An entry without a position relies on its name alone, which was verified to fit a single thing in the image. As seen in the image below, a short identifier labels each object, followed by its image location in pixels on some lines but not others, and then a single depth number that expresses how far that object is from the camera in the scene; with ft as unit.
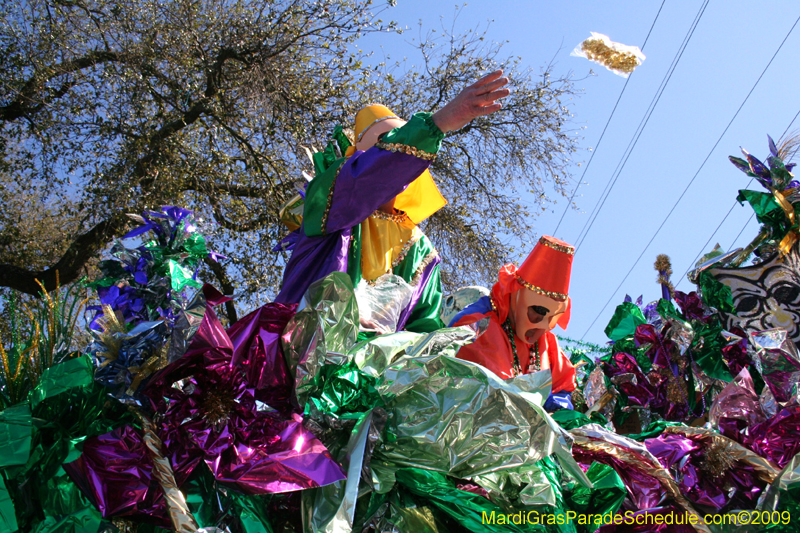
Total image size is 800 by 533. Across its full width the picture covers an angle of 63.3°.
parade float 3.89
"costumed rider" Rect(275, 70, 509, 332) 5.39
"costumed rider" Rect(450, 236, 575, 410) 7.11
